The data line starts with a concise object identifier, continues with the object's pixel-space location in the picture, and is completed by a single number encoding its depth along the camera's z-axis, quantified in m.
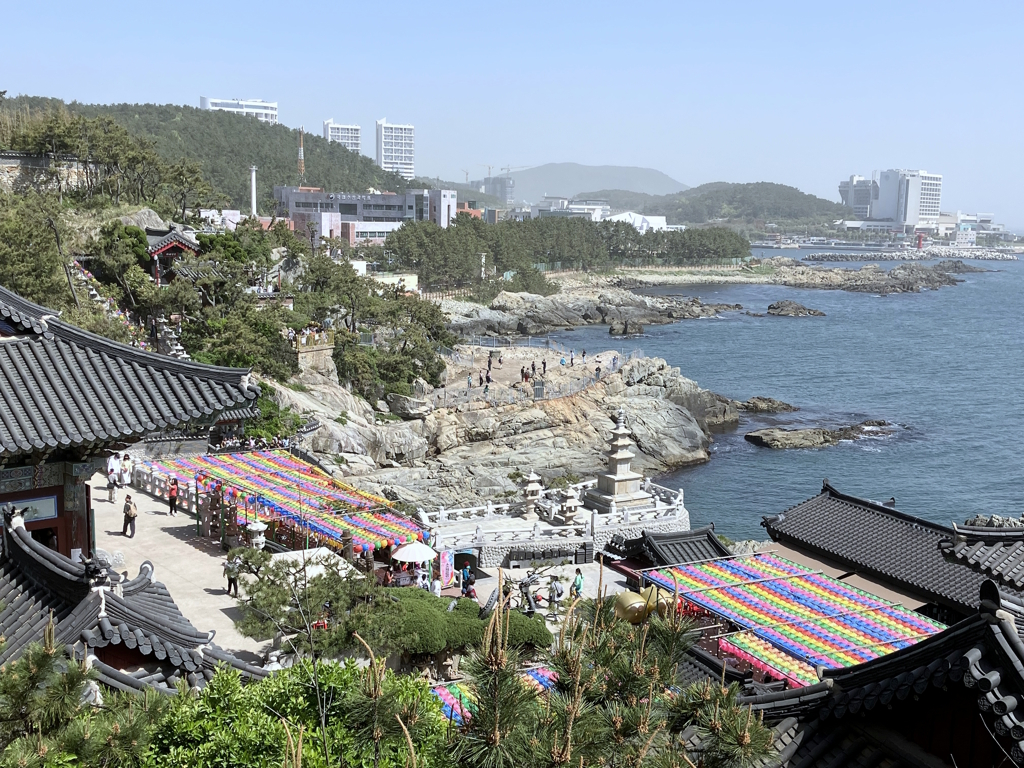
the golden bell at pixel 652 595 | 13.37
